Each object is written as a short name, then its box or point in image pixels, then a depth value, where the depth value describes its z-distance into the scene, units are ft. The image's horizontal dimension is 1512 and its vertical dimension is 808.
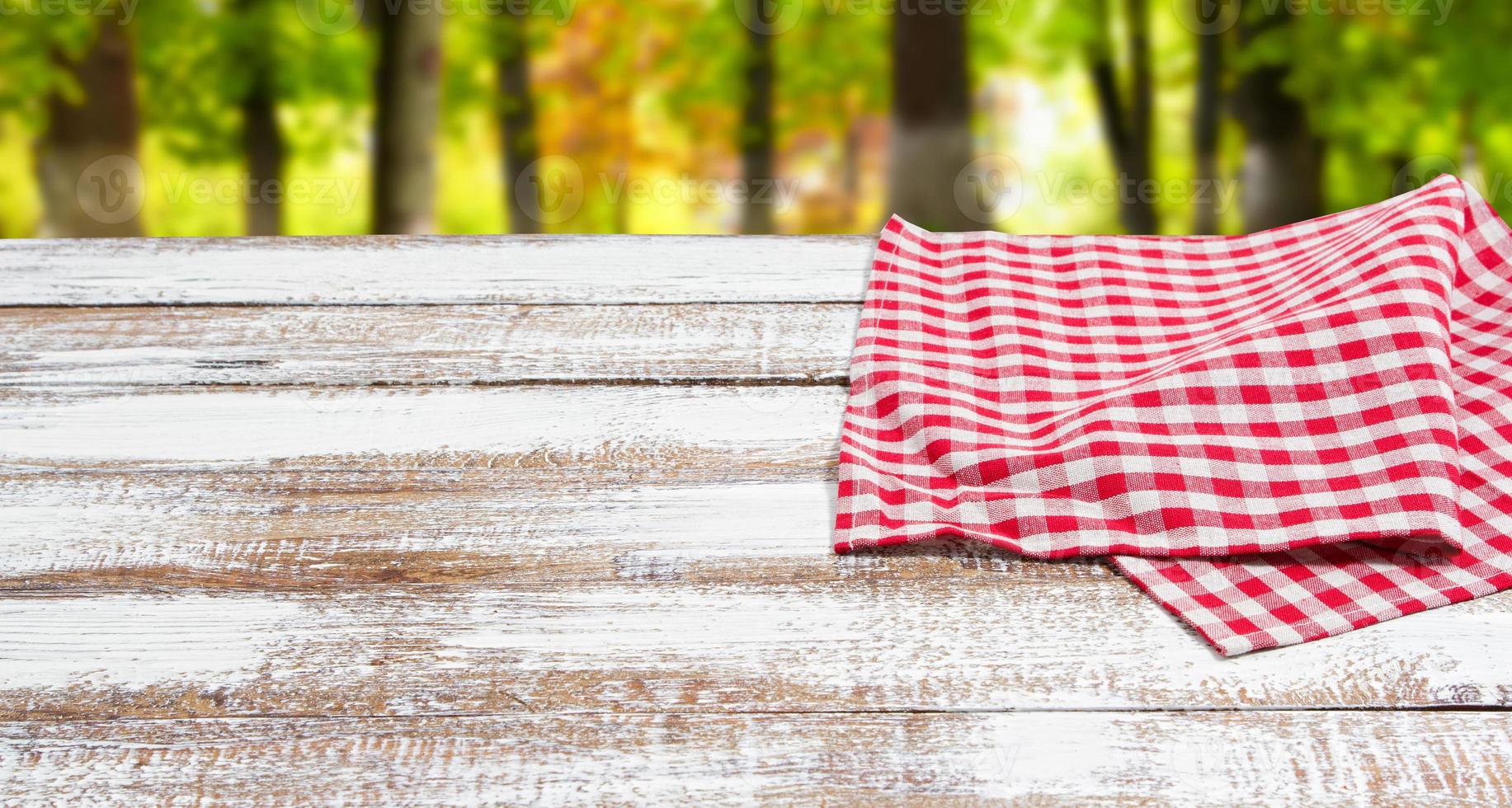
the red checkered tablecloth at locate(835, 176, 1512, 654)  1.95
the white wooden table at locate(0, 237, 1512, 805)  1.51
